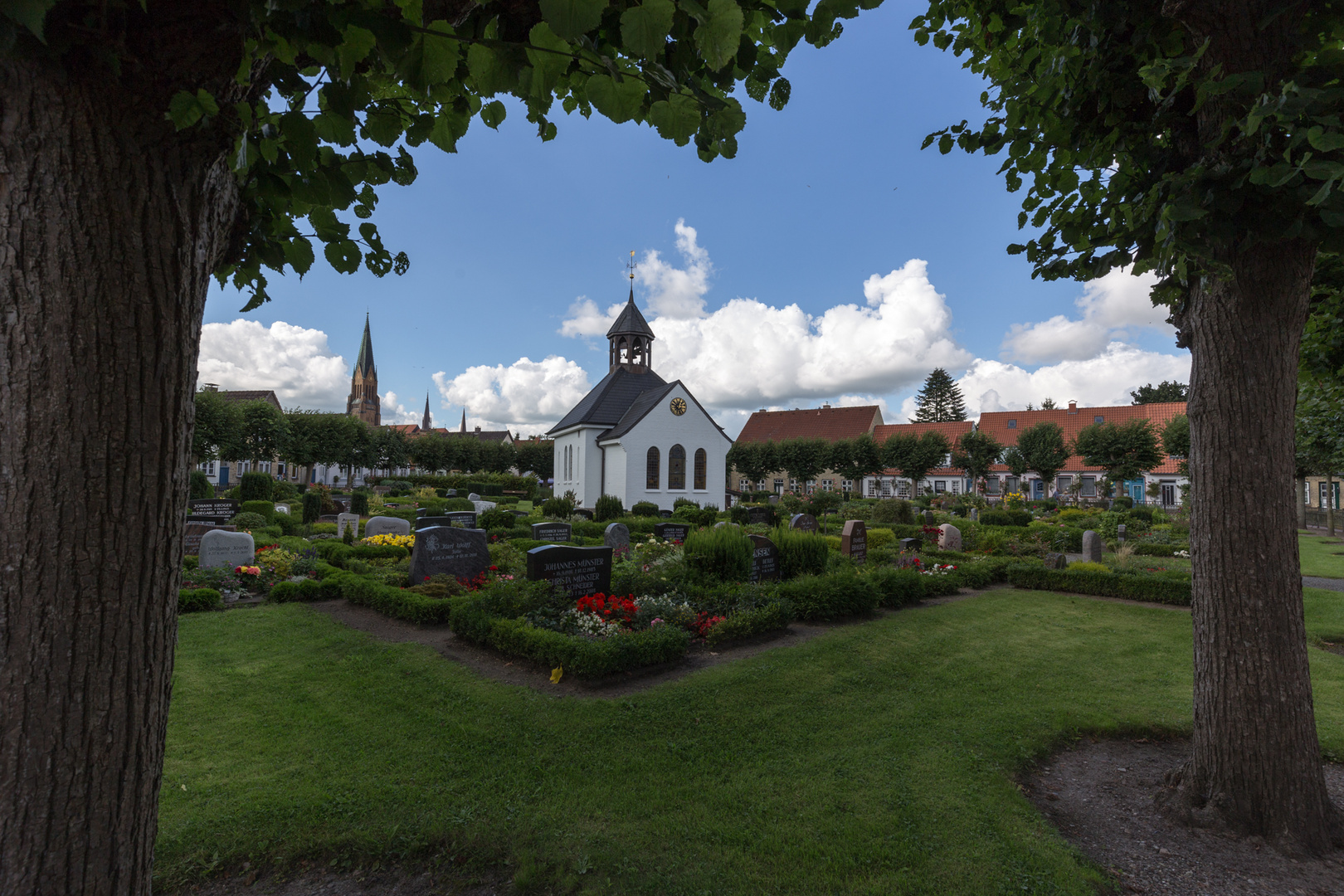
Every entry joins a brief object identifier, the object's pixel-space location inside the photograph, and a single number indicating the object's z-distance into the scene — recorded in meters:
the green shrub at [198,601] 9.02
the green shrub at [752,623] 7.68
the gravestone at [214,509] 17.30
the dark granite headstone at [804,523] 15.80
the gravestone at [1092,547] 14.45
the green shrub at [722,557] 10.09
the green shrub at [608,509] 23.27
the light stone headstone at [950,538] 16.94
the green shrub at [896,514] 22.86
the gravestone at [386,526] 16.13
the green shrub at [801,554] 10.98
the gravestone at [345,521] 16.40
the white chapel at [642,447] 26.78
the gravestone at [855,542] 12.73
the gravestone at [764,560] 10.73
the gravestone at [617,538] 14.37
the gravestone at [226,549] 11.29
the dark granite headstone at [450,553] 10.35
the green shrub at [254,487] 23.16
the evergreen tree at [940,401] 73.56
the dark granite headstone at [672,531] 15.19
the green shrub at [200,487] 22.08
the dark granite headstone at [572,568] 8.39
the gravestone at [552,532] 15.68
